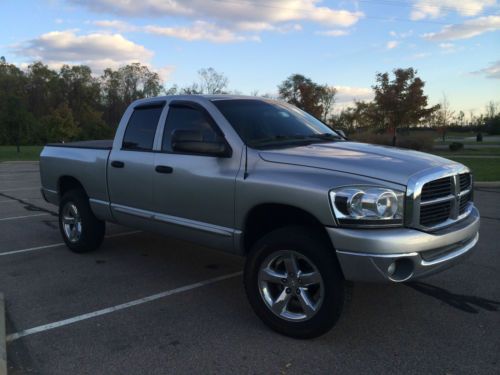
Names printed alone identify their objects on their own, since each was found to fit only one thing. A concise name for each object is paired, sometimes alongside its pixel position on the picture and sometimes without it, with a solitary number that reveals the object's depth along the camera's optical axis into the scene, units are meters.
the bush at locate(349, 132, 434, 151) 32.38
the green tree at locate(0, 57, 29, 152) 35.16
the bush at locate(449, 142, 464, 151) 30.67
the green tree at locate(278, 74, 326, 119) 52.91
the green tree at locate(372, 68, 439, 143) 37.31
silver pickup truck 3.29
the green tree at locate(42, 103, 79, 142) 58.31
